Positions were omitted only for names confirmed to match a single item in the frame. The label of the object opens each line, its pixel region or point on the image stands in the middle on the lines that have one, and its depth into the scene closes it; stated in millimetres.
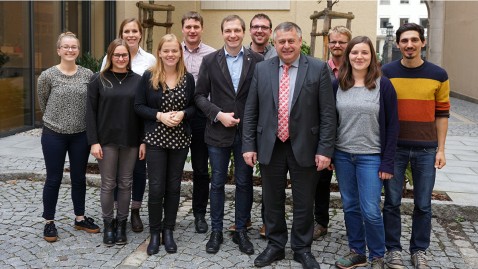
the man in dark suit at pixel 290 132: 4066
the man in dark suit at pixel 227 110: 4535
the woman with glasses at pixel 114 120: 4566
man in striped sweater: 4039
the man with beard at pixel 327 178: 4695
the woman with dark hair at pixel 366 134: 3951
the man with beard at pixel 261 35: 4891
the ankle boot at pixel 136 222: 5090
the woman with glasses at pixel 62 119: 4652
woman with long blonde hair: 4461
